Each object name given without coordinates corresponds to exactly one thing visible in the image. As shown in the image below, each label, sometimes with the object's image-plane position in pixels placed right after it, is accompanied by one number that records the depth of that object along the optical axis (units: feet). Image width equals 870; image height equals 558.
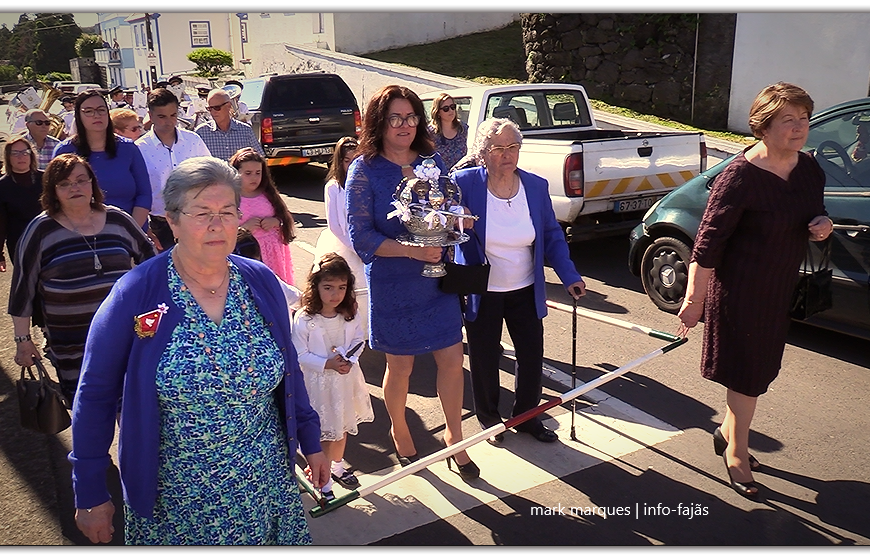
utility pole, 43.25
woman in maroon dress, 12.21
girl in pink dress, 16.84
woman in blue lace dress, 12.46
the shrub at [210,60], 64.59
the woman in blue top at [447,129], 23.97
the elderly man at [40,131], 27.50
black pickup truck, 46.68
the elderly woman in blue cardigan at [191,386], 7.49
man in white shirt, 19.94
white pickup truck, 25.30
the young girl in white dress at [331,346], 13.25
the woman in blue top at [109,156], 18.35
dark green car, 17.72
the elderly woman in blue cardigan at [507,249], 13.53
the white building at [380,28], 78.64
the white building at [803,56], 35.60
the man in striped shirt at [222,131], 23.03
